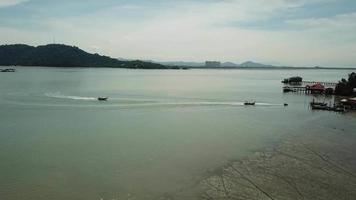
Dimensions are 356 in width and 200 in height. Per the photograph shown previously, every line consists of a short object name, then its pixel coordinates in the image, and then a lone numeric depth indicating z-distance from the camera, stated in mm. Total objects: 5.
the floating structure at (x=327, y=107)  56625
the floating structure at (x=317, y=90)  87188
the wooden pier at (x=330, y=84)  109625
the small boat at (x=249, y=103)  63312
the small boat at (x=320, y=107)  57894
